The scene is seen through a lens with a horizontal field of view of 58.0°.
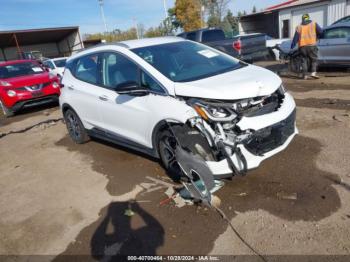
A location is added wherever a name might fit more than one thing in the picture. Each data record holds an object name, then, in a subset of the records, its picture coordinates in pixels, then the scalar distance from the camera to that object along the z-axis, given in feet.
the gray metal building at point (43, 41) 99.87
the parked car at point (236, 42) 41.70
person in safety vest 30.45
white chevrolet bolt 11.35
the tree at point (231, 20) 165.07
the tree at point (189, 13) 158.30
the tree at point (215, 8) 155.02
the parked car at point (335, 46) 31.83
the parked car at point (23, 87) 31.83
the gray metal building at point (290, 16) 70.85
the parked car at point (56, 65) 47.94
